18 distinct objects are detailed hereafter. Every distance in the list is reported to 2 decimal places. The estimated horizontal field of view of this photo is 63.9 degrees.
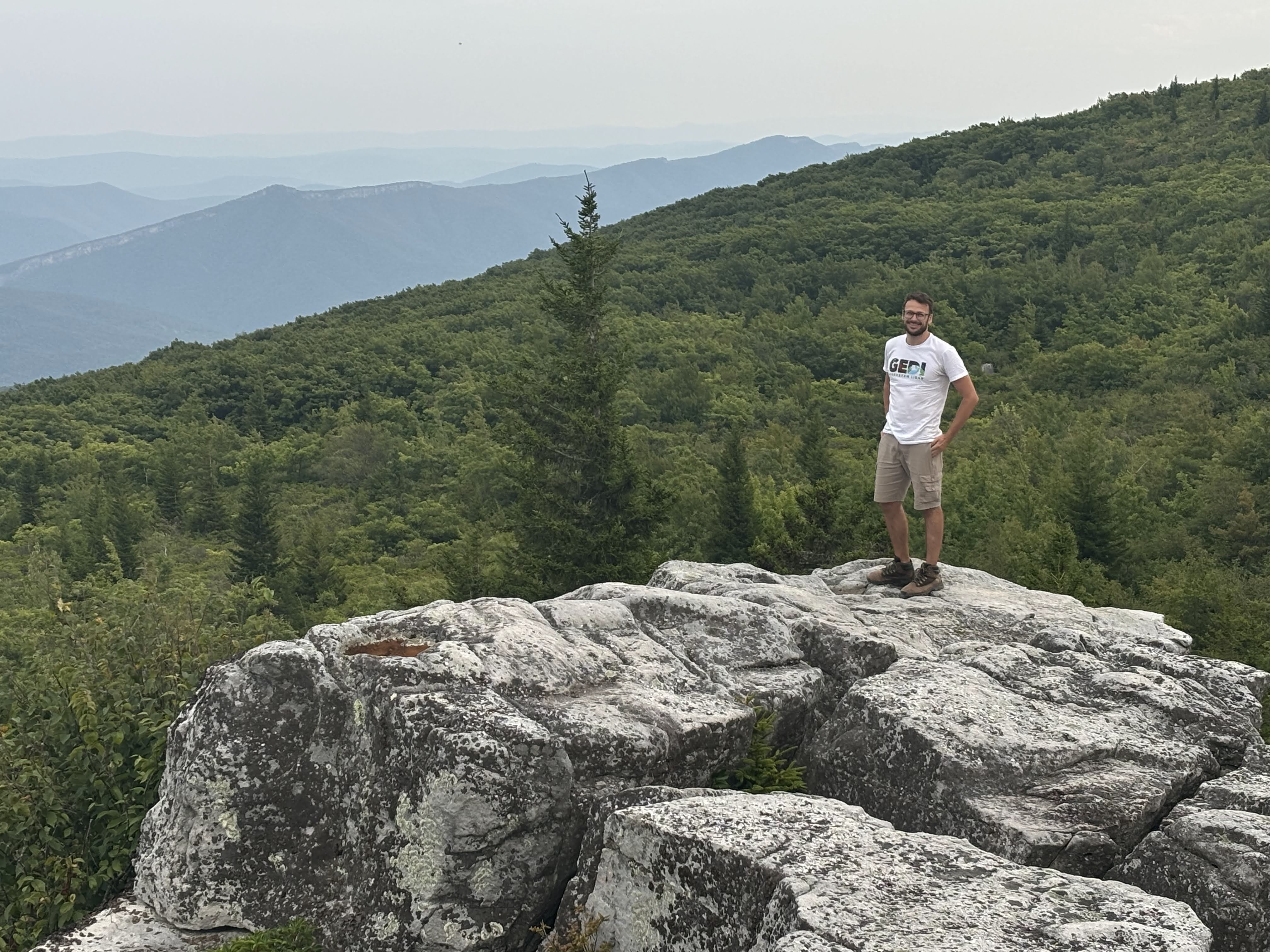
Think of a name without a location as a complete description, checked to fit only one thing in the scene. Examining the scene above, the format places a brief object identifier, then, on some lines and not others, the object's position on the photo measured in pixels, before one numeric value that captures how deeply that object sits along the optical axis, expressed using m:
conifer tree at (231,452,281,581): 29.81
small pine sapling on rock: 6.46
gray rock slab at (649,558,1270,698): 7.89
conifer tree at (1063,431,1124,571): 21.55
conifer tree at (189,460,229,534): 37.81
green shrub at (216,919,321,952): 5.68
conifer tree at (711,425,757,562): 22.30
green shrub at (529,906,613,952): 5.28
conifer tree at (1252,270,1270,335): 39.53
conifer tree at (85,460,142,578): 31.77
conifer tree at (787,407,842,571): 18.08
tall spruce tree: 19.41
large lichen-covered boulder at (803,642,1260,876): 5.85
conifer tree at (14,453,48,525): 39.47
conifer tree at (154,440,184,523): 39.09
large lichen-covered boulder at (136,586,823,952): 5.57
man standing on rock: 8.91
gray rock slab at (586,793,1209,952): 4.35
